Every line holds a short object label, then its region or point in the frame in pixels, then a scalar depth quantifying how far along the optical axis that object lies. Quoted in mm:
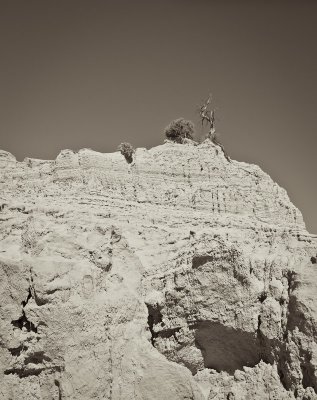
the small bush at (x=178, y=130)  30766
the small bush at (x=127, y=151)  25609
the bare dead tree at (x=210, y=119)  29906
